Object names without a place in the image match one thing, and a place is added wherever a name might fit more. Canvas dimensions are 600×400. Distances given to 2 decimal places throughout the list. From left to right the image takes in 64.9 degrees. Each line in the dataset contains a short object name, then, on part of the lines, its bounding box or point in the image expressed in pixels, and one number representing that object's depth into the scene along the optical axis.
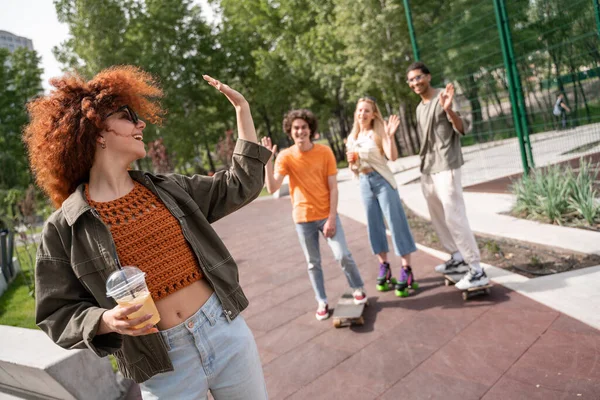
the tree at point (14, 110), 34.00
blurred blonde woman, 4.73
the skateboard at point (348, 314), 4.14
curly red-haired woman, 1.75
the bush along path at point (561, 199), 5.34
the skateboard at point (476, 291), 4.14
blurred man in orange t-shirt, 4.41
